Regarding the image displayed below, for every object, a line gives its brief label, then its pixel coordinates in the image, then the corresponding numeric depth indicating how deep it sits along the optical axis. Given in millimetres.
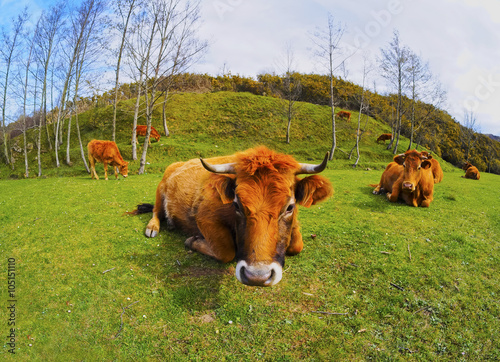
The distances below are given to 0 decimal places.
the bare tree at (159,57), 19312
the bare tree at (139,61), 19408
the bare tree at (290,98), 33219
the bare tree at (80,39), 21469
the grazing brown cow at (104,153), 15758
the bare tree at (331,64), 28225
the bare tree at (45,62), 22125
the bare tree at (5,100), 23797
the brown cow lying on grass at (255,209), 3047
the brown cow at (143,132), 28812
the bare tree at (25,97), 22817
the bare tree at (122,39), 20250
